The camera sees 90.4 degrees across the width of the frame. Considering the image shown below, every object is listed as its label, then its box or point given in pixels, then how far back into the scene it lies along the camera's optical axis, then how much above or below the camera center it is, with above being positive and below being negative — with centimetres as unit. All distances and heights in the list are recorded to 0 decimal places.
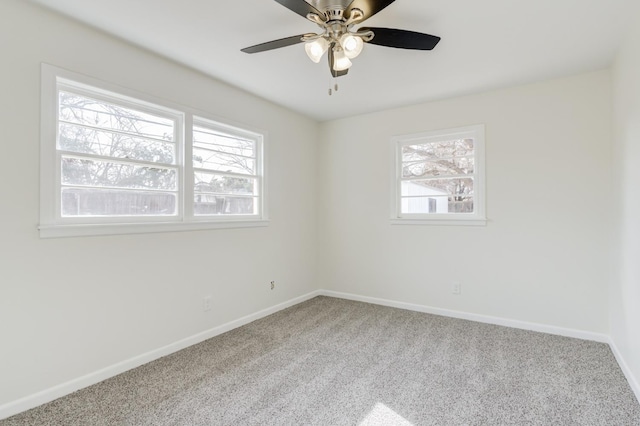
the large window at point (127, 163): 214 +42
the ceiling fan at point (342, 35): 169 +107
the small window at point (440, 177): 354 +44
